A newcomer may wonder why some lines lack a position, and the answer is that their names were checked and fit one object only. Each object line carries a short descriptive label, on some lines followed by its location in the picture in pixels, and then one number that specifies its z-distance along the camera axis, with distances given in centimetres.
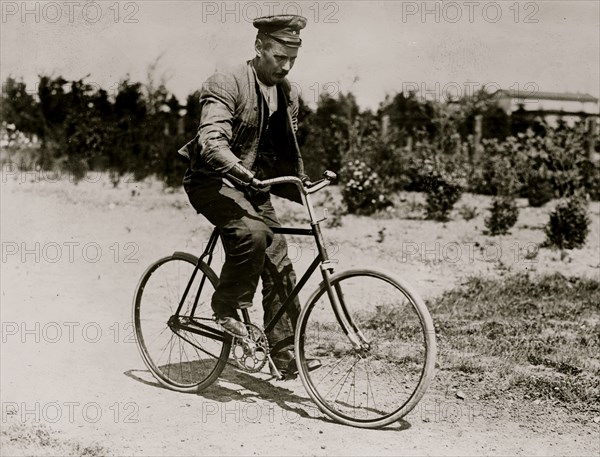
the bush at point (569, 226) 988
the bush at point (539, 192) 1384
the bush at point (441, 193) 1202
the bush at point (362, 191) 1254
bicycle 400
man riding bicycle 411
